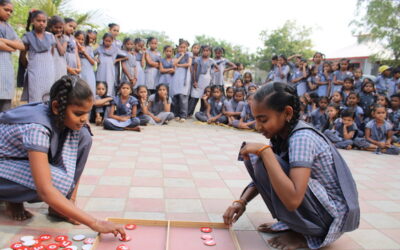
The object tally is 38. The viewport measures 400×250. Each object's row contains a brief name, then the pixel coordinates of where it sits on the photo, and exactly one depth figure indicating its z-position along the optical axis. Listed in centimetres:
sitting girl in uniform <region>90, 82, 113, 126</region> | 640
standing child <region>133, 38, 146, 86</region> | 776
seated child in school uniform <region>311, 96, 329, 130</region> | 672
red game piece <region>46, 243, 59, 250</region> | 190
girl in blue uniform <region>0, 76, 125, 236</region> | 185
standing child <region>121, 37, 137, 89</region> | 739
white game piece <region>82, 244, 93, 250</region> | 193
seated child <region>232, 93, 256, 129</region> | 731
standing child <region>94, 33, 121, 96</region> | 689
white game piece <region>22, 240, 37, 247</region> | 191
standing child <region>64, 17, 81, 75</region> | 588
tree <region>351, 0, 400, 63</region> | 1309
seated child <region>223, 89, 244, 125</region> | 775
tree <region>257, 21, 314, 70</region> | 2745
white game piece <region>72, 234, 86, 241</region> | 204
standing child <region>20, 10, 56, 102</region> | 464
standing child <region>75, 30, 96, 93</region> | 640
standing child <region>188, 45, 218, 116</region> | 832
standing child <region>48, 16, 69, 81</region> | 500
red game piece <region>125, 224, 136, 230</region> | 216
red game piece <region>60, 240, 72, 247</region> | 195
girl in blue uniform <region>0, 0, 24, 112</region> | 404
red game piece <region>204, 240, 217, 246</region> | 205
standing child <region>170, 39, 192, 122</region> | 802
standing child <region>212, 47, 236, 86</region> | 880
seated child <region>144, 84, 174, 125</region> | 720
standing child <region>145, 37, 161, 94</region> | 784
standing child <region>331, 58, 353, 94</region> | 788
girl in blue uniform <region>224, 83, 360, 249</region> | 180
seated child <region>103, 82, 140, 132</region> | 632
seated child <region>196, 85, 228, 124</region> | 784
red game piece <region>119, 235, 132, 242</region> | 201
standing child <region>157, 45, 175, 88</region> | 803
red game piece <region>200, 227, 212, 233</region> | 219
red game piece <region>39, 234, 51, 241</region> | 200
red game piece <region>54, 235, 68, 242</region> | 200
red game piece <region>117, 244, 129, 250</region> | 192
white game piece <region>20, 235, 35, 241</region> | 196
